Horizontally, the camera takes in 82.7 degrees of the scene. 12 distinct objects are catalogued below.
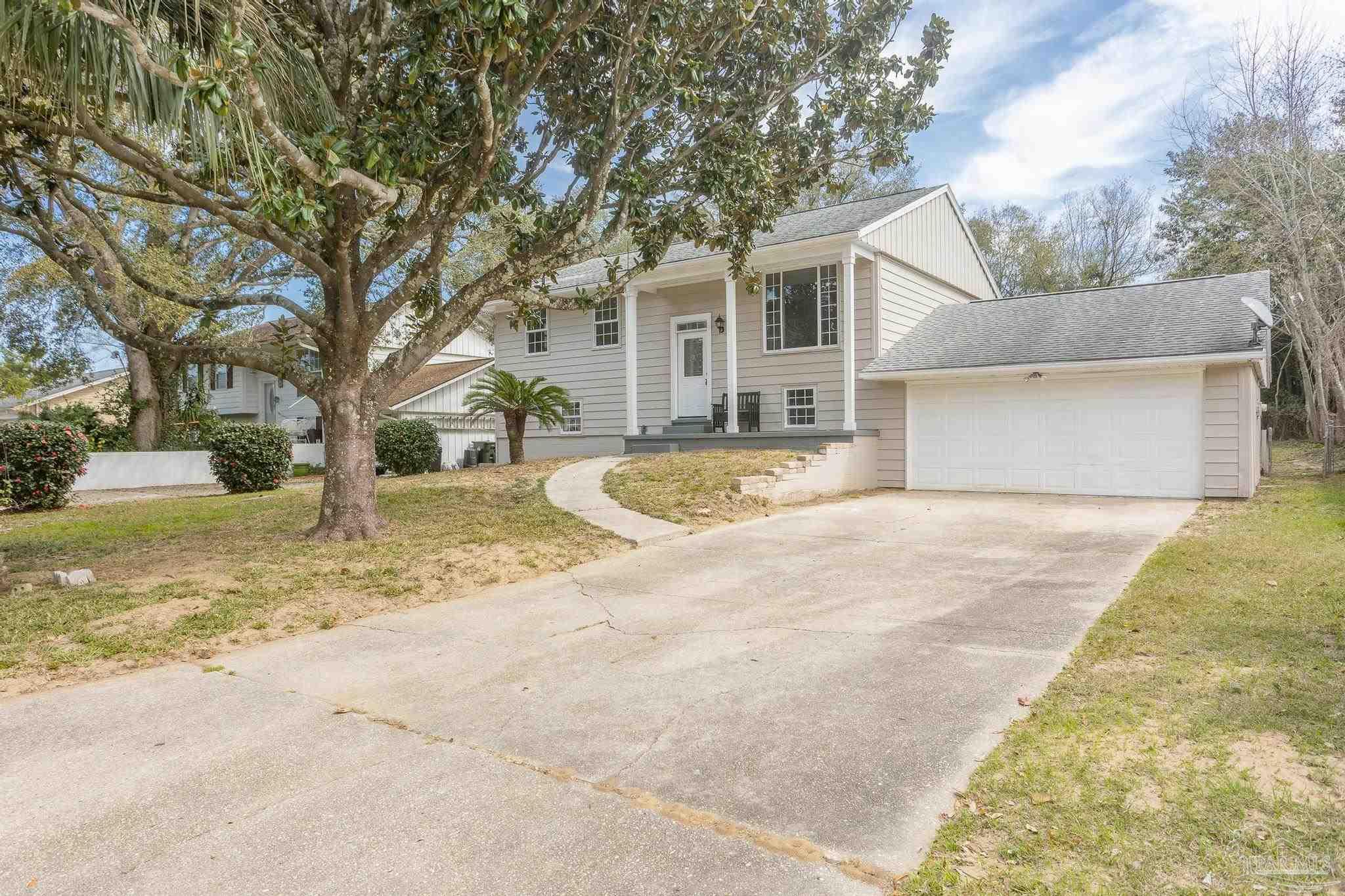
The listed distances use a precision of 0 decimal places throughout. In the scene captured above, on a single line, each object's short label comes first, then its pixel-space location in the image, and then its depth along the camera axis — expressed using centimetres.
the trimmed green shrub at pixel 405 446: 1861
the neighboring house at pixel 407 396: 2512
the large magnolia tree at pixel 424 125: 583
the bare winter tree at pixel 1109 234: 2902
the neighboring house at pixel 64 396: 2575
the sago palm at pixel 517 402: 1521
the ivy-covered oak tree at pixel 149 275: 1562
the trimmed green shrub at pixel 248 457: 1548
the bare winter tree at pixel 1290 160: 1389
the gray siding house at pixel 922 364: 1177
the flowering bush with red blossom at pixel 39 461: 1262
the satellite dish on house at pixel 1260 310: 1164
